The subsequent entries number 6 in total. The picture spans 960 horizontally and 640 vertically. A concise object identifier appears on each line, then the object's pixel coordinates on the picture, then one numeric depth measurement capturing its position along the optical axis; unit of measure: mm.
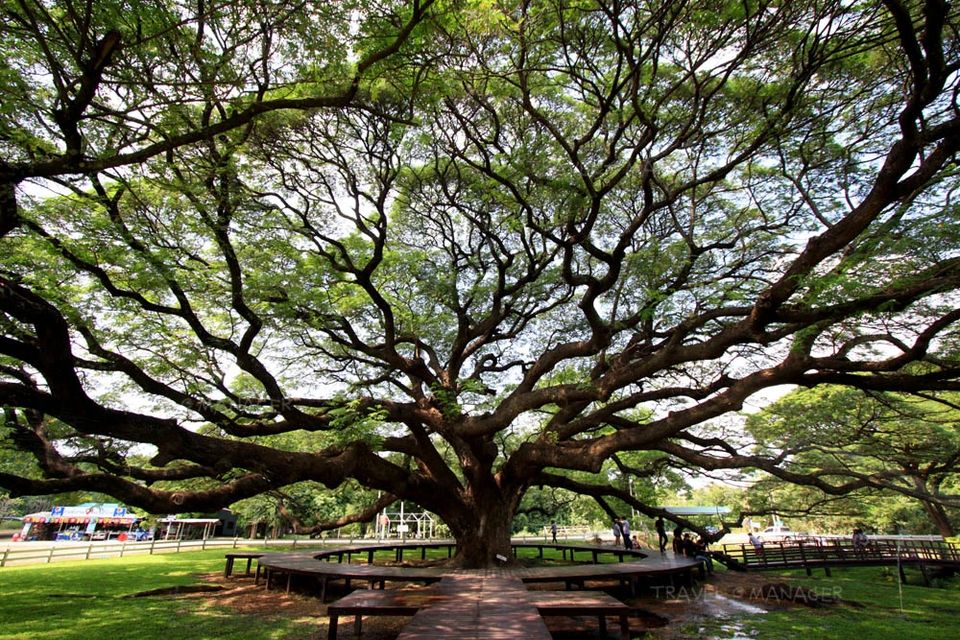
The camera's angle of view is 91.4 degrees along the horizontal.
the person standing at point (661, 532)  13252
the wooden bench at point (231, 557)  10709
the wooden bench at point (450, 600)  5074
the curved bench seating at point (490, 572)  7625
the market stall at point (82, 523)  27312
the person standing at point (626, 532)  14570
